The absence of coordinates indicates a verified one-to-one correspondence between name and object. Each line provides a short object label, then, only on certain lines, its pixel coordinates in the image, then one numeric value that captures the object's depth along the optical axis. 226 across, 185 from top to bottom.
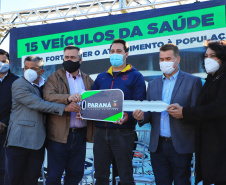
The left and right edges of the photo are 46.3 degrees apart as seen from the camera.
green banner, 4.95
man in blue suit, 2.38
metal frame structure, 5.61
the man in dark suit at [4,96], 3.27
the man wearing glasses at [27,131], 2.70
